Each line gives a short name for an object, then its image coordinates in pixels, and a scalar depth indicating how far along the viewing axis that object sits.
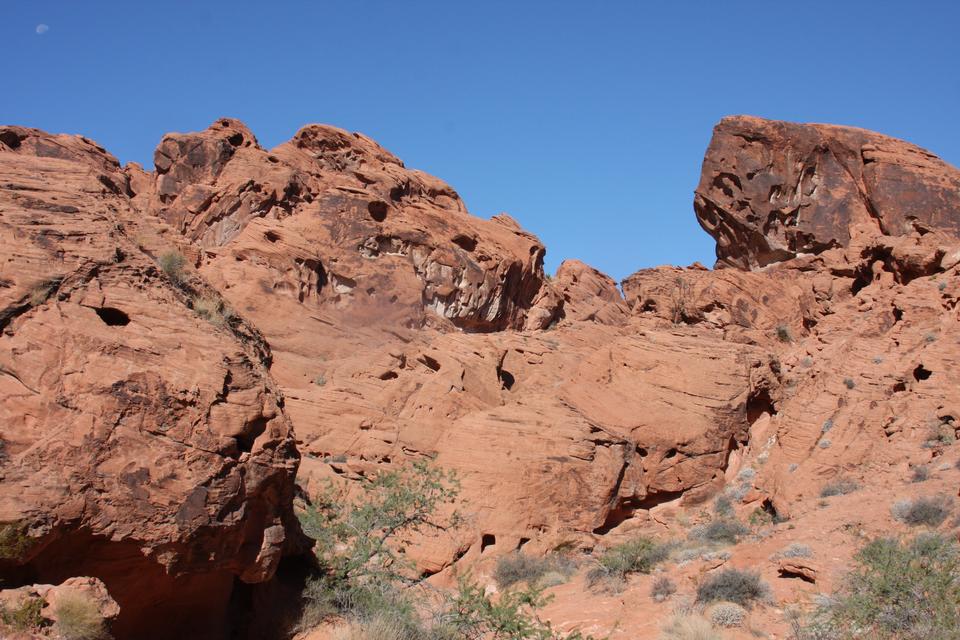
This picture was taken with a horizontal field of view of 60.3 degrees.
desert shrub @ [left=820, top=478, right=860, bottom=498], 18.22
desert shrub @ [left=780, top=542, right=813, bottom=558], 14.00
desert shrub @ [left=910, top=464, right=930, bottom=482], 16.65
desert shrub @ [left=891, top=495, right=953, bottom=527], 14.16
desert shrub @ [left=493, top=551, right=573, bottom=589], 18.06
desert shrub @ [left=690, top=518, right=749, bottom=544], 18.55
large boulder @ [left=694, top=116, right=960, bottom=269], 35.53
